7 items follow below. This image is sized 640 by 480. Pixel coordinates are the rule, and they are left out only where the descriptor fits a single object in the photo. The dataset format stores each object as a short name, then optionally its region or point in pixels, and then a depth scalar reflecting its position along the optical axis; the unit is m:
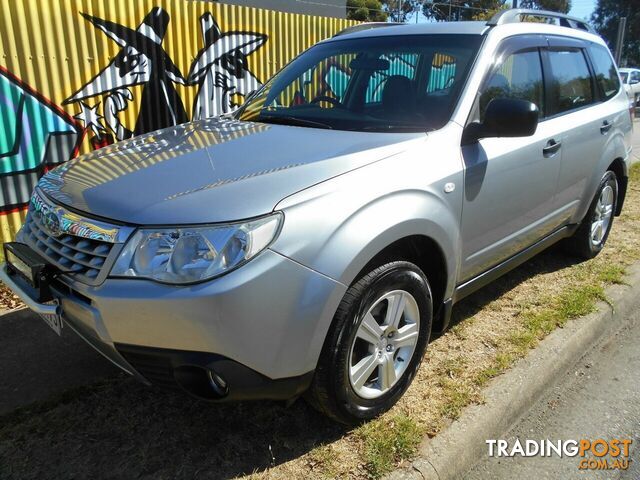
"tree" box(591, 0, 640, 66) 40.72
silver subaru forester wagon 1.89
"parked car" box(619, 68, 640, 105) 19.00
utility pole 17.33
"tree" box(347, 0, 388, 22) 37.59
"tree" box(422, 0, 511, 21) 39.06
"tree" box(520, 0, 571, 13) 49.82
